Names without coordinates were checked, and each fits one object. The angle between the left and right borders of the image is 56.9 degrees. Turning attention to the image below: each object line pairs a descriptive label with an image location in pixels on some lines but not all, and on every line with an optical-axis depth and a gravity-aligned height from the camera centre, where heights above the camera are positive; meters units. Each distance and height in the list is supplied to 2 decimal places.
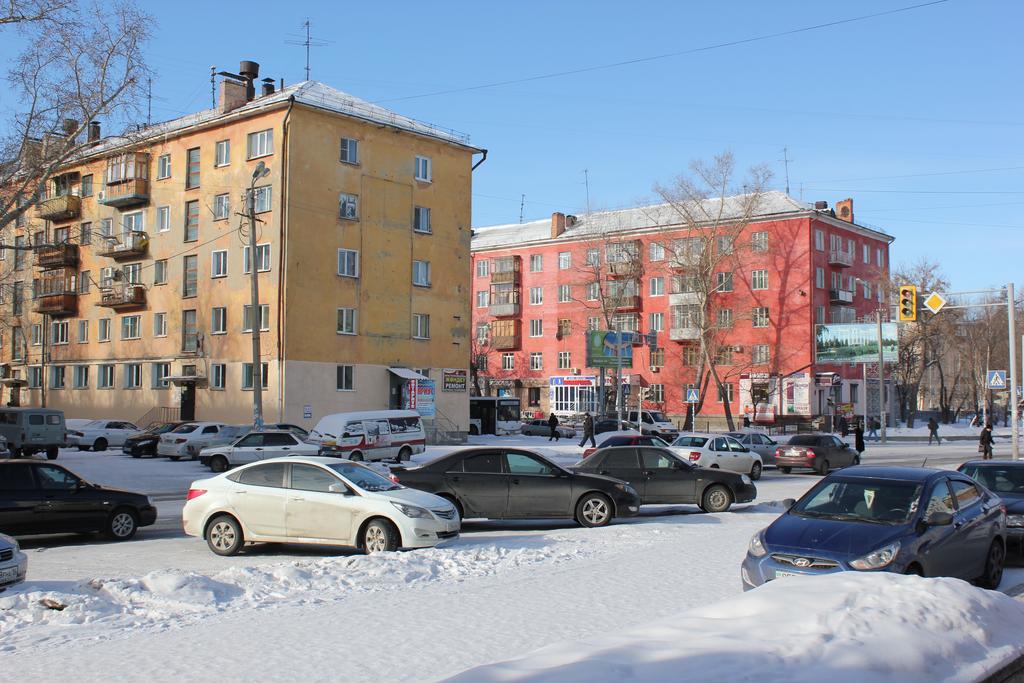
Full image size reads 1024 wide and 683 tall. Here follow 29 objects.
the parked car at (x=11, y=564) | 9.80 -1.89
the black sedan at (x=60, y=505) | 14.34 -1.89
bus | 55.91 -1.89
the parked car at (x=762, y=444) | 34.69 -2.19
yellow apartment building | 44.84 +6.20
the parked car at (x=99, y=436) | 42.81 -2.32
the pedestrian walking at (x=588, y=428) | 41.09 -1.87
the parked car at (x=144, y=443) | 37.62 -2.32
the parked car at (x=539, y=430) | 56.62 -2.70
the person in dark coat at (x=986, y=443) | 37.44 -2.26
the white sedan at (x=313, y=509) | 12.97 -1.75
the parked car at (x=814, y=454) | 32.88 -2.41
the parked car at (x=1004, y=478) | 13.48 -1.44
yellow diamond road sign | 27.33 +2.42
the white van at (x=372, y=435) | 32.88 -1.80
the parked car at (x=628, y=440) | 27.83 -1.63
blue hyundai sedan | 9.09 -1.49
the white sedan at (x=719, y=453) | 28.52 -2.06
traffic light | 27.67 +2.46
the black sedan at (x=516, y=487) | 15.98 -1.74
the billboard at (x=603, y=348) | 50.59 +2.01
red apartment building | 68.94 +6.45
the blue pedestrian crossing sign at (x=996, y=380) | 36.25 +0.23
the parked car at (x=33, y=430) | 36.50 -1.79
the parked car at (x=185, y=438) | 36.09 -2.04
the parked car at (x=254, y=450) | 31.08 -2.13
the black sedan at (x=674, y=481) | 18.95 -1.92
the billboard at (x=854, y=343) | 59.41 +2.84
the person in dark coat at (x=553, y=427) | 51.08 -2.25
